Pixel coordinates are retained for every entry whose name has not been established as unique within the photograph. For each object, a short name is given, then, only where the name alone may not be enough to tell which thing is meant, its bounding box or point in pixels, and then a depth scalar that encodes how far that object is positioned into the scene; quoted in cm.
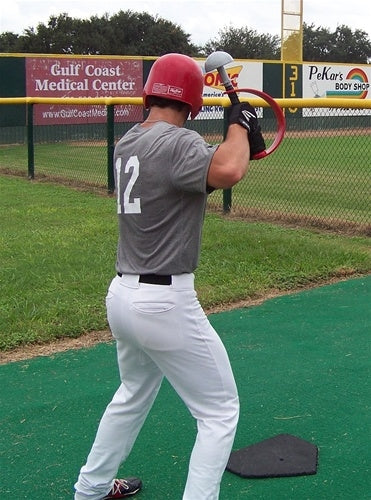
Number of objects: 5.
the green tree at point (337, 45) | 8000
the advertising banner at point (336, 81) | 3250
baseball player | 268
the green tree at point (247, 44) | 7325
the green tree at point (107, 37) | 5703
